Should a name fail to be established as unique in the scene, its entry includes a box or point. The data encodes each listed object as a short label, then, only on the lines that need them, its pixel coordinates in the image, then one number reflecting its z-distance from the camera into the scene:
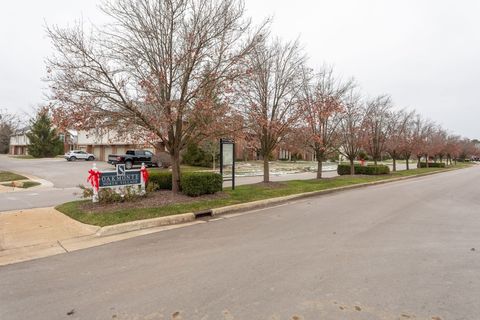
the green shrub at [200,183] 10.66
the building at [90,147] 40.34
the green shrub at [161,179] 11.71
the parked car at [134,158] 30.03
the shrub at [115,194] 9.15
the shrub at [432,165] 43.44
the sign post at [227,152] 13.10
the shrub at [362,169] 24.34
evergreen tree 48.06
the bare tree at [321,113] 14.85
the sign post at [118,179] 9.09
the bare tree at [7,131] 68.97
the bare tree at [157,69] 9.09
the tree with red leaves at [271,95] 13.79
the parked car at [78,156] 39.28
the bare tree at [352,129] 20.72
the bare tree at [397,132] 27.05
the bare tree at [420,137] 32.34
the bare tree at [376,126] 23.88
